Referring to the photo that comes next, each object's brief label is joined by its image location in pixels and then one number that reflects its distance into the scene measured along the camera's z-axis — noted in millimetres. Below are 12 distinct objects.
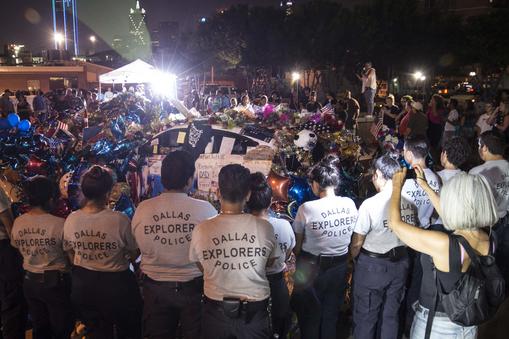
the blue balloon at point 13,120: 9452
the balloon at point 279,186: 5492
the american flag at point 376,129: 9023
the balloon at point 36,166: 7316
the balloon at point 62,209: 5443
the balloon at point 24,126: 8792
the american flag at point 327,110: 8195
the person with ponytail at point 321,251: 3859
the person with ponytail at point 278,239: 3500
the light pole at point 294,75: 36278
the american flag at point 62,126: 10307
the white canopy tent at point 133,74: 17188
